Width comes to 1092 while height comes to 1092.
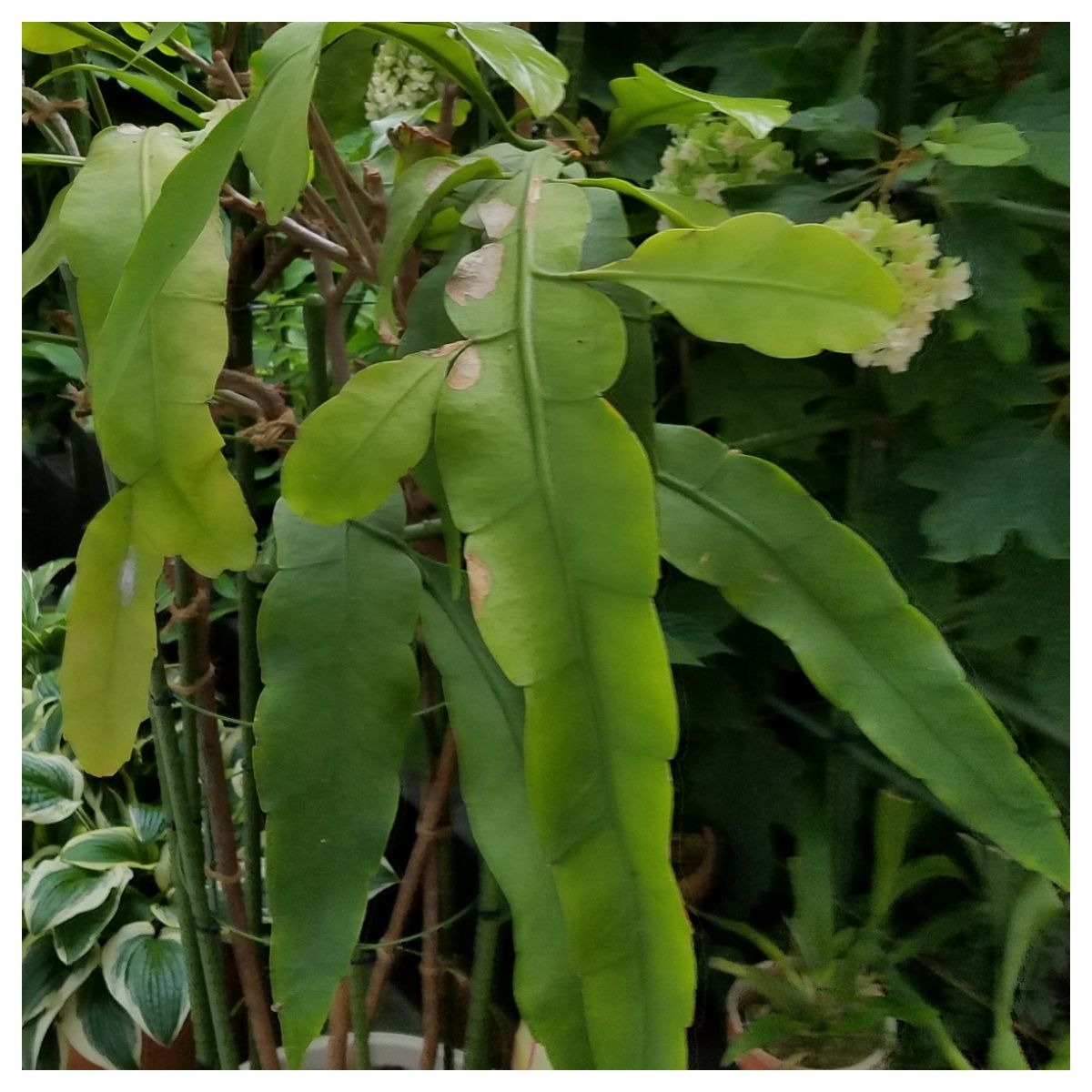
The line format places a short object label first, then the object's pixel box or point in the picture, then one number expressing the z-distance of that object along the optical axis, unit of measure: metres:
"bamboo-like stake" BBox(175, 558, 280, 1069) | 0.59
